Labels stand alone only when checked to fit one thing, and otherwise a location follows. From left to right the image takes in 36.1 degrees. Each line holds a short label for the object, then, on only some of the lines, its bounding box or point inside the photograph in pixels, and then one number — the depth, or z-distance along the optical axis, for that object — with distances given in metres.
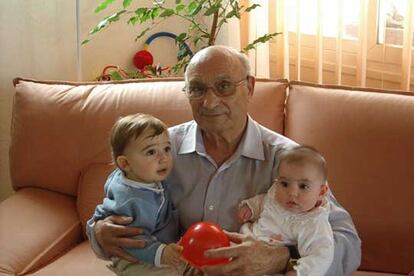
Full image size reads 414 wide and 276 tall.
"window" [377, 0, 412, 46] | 2.62
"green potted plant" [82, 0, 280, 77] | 2.60
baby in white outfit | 1.57
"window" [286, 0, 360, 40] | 2.70
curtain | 2.63
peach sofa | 2.02
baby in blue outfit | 1.65
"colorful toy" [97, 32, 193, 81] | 2.99
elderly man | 1.68
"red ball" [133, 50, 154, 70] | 3.20
